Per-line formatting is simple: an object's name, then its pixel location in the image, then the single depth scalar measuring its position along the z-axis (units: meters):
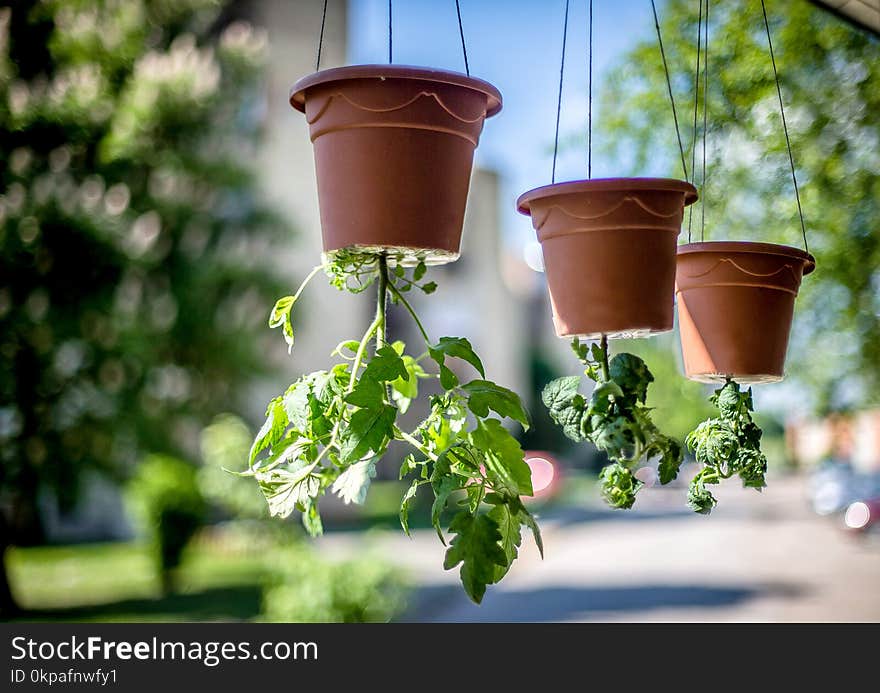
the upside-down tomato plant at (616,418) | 2.30
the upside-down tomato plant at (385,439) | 2.28
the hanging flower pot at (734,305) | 2.57
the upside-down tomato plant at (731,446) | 2.54
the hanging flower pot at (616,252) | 2.34
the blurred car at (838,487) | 14.99
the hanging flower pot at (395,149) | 2.30
